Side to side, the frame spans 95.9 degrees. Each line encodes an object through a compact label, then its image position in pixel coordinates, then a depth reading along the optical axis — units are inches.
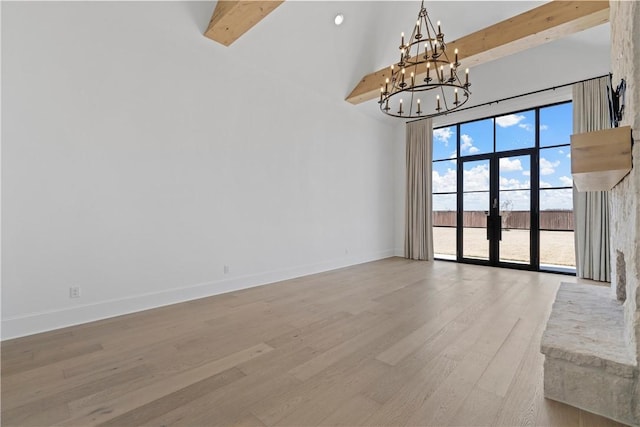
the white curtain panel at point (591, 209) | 176.3
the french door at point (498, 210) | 216.2
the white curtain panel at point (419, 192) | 261.9
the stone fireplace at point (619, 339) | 61.1
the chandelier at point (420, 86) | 120.3
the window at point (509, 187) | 205.2
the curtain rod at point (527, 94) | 184.7
